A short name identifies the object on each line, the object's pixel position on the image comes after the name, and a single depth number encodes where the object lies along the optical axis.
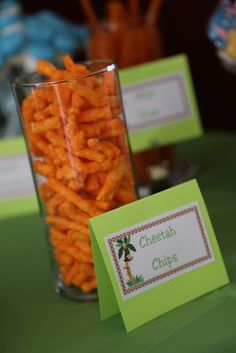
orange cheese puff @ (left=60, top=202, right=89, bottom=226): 0.75
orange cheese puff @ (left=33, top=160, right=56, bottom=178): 0.75
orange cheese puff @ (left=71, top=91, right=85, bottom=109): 0.73
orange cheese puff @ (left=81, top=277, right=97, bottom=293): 0.77
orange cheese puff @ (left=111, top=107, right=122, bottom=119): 0.76
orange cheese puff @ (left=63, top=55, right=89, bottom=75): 0.77
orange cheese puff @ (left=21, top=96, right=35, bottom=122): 0.75
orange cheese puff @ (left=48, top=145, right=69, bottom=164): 0.74
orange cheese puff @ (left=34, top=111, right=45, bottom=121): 0.74
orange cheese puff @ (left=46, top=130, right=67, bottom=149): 0.74
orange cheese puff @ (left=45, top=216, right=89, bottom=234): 0.75
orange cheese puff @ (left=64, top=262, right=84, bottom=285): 0.77
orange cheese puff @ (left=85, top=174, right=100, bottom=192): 0.75
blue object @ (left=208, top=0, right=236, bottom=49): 0.93
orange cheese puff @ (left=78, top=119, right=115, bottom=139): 0.74
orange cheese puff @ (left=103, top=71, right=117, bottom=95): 0.76
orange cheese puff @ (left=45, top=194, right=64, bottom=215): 0.76
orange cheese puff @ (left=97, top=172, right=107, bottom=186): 0.75
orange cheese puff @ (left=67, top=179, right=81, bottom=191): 0.75
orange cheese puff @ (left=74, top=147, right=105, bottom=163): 0.73
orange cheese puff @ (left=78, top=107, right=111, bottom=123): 0.74
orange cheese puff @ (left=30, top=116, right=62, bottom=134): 0.74
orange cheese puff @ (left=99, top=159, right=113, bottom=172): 0.74
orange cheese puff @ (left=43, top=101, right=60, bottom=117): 0.74
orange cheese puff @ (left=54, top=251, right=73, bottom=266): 0.77
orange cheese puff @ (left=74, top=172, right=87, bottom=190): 0.74
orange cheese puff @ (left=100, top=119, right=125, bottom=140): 0.75
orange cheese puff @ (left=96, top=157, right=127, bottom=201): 0.74
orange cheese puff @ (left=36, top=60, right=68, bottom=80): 0.78
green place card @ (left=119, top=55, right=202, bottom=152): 1.03
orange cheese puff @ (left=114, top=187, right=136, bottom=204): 0.76
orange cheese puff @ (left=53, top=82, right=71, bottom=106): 0.73
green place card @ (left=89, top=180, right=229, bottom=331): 0.70
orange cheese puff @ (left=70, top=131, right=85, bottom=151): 0.73
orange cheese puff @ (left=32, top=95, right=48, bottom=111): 0.74
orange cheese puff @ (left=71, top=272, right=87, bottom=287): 0.77
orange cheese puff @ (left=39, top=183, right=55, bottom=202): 0.77
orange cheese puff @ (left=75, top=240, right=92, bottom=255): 0.75
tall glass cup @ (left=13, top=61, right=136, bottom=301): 0.74
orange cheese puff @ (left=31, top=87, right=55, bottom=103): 0.74
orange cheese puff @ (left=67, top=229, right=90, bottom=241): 0.75
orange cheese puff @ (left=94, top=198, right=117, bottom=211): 0.74
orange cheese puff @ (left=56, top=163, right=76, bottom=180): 0.74
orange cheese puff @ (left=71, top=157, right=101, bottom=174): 0.74
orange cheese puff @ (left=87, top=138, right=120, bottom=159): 0.73
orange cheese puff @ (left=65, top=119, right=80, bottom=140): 0.73
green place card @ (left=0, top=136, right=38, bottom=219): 1.02
